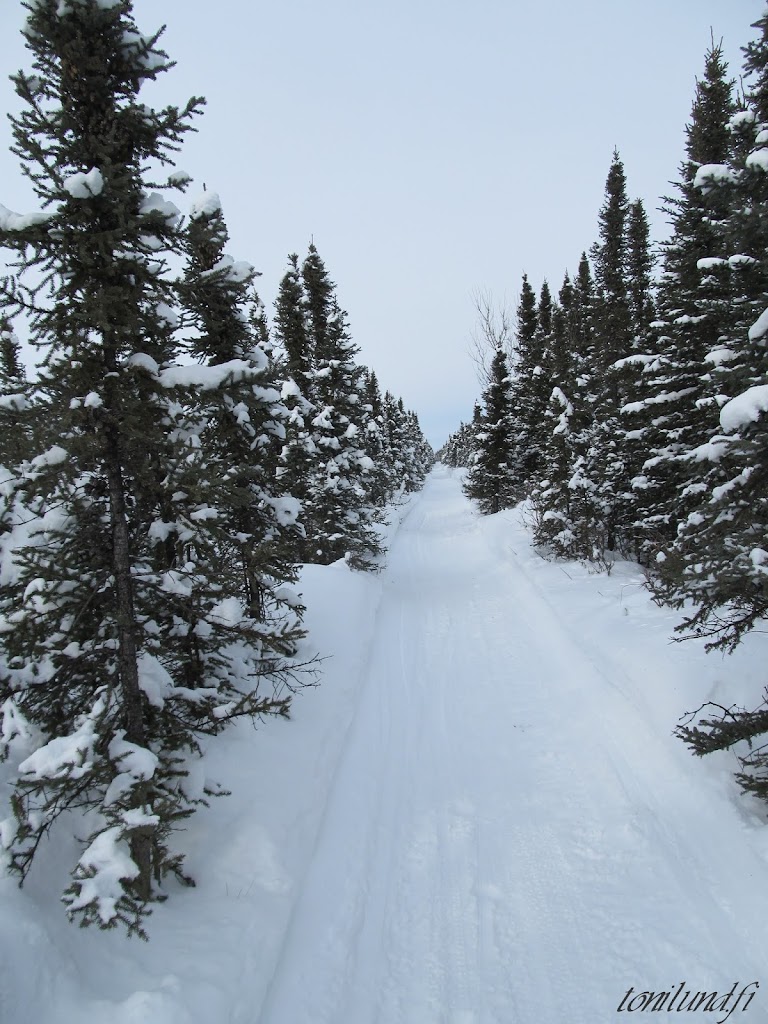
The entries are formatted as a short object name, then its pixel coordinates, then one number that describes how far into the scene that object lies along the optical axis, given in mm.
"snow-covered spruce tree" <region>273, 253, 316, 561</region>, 15549
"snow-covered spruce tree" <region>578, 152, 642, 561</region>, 14414
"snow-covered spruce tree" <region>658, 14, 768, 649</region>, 4355
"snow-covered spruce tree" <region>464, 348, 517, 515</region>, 27031
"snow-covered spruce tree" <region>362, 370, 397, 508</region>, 31377
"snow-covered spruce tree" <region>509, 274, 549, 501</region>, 24250
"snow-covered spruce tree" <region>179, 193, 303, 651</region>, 7434
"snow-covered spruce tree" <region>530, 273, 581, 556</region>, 15391
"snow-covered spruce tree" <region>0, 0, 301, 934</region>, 3680
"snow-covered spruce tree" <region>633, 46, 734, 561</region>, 10453
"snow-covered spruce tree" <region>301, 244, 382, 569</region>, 16062
